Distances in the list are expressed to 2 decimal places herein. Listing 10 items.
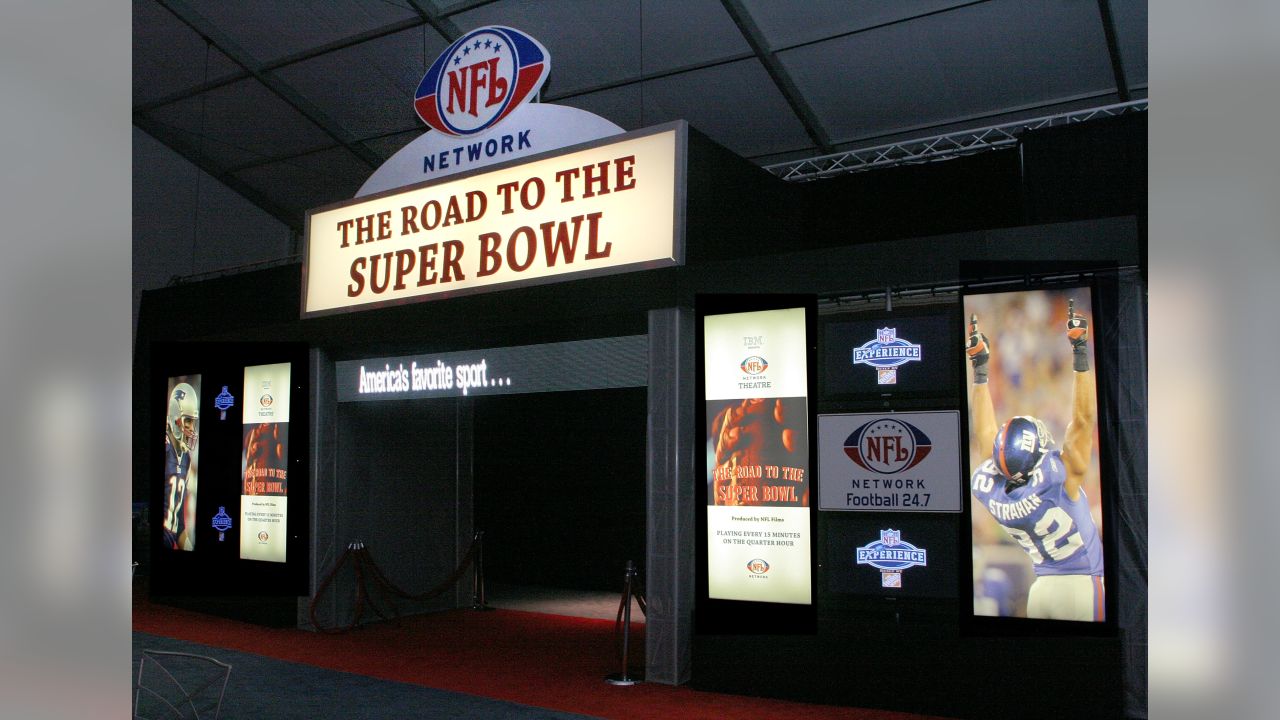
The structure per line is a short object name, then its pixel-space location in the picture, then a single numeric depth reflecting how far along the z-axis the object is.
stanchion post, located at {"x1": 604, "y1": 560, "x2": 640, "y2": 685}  6.55
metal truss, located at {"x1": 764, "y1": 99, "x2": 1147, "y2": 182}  8.71
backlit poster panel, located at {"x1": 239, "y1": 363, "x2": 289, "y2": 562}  9.17
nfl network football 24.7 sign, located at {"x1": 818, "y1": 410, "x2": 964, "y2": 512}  5.83
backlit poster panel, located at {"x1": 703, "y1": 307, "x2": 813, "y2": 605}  6.06
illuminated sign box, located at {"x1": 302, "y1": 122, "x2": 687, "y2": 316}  6.43
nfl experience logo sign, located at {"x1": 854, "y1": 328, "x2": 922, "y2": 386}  6.11
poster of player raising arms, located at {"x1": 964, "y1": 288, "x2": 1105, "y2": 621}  5.23
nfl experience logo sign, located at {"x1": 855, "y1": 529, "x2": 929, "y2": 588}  6.24
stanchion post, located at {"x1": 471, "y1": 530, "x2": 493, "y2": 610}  10.52
